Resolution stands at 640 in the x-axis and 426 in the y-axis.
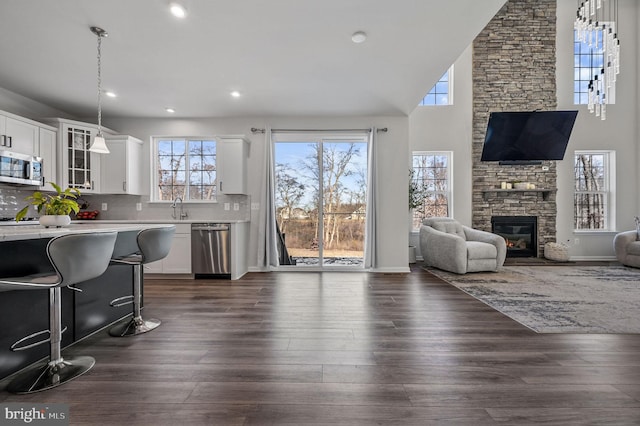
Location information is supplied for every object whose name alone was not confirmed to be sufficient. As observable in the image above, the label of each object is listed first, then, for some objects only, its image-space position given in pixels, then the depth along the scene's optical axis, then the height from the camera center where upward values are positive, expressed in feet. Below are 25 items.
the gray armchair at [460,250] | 16.22 -2.23
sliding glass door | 17.40 +0.62
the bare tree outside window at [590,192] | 21.56 +1.39
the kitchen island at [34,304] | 5.77 -2.16
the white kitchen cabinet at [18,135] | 12.09 +3.36
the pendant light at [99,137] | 9.36 +2.58
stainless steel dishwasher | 15.05 -1.97
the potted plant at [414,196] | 19.62 +1.10
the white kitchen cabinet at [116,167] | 15.89 +2.44
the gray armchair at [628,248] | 17.71 -2.31
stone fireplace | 21.03 +8.60
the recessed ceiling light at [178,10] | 8.21 +5.77
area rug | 9.05 -3.48
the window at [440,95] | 21.50 +8.58
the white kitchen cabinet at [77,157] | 14.60 +2.87
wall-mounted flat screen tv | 19.58 +5.13
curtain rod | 16.94 +4.73
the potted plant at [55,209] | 7.38 +0.08
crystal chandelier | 13.57 +7.78
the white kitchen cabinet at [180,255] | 15.08 -2.23
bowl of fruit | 16.19 -0.17
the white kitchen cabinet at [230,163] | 16.12 +2.68
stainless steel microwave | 11.87 +1.86
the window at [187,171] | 17.22 +2.40
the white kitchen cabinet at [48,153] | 13.82 +2.82
